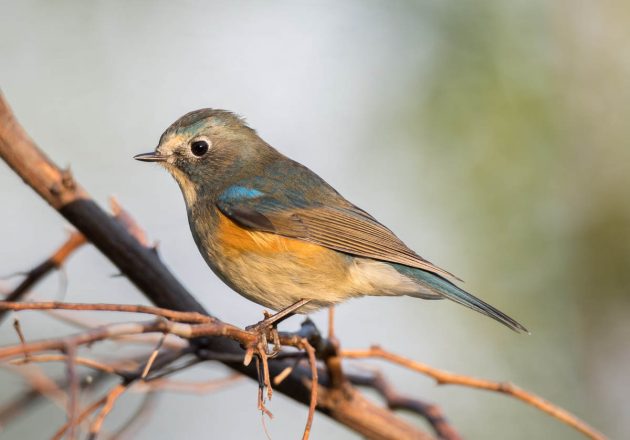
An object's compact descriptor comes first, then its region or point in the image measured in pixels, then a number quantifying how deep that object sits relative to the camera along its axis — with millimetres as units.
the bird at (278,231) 7012
